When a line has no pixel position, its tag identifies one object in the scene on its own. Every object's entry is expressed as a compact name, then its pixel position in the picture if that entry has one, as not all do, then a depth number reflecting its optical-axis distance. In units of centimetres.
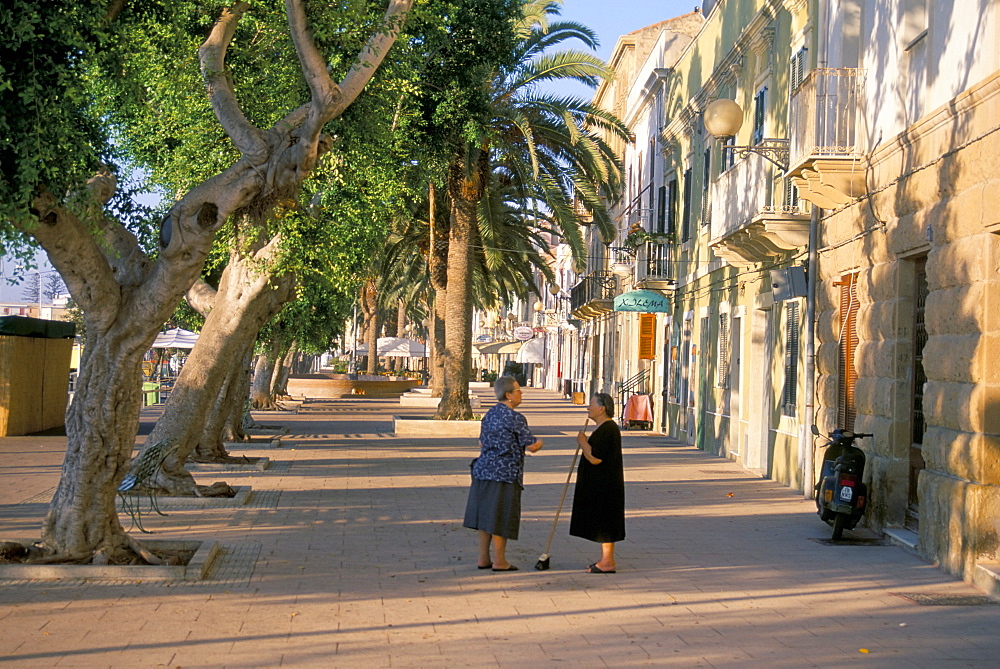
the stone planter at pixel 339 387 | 5362
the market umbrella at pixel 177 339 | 4036
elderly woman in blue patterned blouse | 1000
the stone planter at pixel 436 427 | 2844
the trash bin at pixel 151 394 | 4309
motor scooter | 1220
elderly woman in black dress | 1005
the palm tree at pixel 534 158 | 2705
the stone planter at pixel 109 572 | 905
